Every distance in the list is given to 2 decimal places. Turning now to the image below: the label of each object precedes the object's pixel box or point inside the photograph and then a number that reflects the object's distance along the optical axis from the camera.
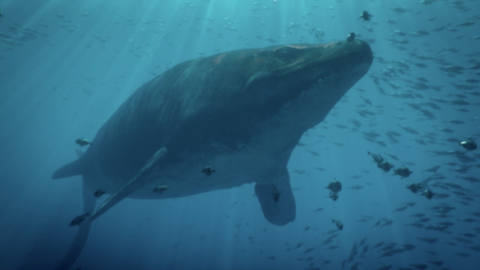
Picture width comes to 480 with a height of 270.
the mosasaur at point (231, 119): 4.22
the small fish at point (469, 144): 6.86
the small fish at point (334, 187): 7.48
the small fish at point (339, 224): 8.15
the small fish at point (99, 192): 7.04
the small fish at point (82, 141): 9.60
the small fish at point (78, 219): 5.38
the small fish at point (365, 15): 8.21
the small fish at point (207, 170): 5.40
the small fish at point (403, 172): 7.45
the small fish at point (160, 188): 6.05
